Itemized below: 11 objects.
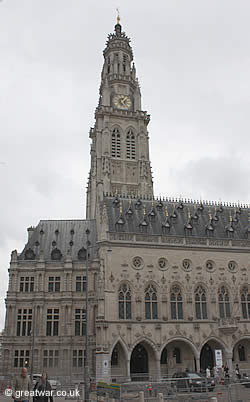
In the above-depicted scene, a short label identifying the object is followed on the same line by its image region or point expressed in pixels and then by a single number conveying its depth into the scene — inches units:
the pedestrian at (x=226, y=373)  1114.5
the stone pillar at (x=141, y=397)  799.7
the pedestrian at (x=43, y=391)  553.3
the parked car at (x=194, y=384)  942.2
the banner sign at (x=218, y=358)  1382.9
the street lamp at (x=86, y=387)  814.5
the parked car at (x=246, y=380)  894.3
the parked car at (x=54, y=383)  1391.0
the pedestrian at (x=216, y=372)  1384.4
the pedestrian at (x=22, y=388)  521.3
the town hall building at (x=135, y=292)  1628.9
